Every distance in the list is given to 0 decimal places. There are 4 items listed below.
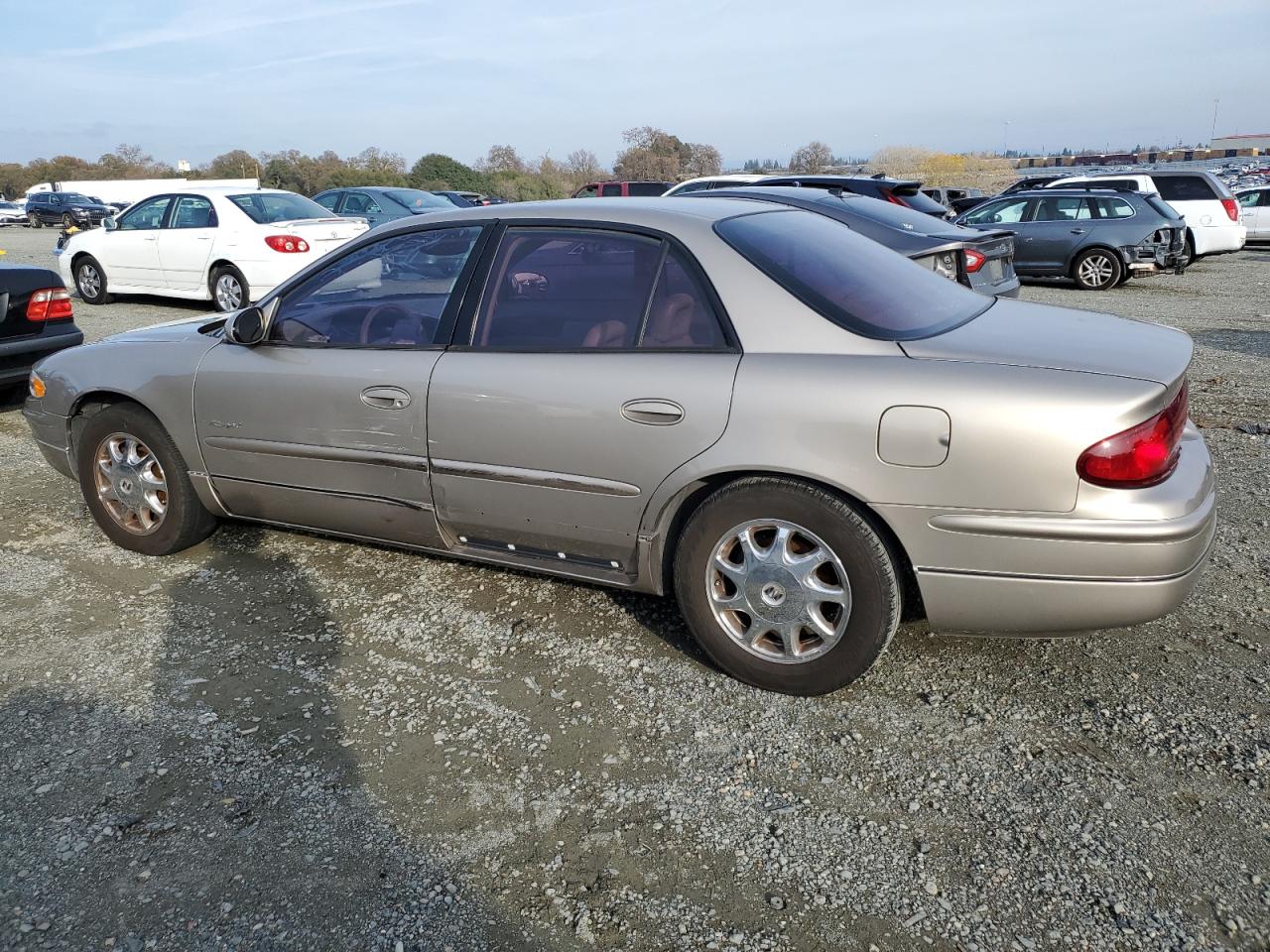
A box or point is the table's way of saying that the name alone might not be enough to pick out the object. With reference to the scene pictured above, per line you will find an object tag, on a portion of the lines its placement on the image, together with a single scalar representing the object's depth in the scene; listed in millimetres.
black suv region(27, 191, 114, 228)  40531
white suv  17406
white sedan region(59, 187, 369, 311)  11234
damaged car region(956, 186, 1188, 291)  14258
